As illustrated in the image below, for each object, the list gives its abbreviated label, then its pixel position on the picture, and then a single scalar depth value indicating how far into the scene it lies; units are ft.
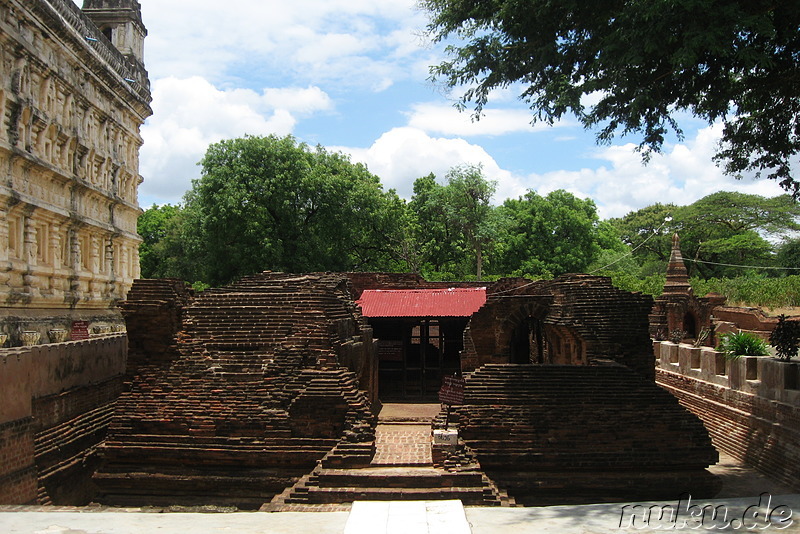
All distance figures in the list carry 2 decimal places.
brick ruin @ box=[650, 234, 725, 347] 90.68
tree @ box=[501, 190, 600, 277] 147.84
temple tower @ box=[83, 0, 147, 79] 104.78
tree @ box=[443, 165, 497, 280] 132.26
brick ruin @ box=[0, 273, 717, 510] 34.12
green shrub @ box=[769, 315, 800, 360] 43.88
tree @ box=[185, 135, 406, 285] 107.14
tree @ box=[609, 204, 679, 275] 160.45
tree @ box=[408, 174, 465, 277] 134.21
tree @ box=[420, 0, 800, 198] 31.53
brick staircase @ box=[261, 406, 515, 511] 32.63
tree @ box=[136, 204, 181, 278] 151.12
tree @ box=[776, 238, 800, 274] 136.46
